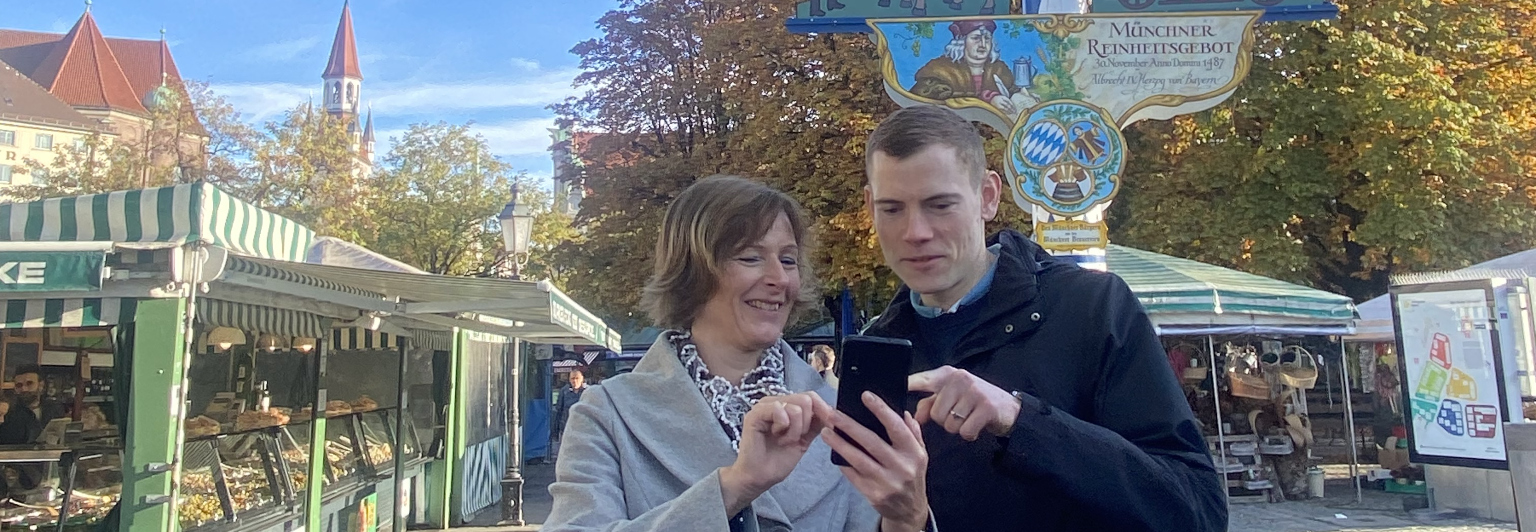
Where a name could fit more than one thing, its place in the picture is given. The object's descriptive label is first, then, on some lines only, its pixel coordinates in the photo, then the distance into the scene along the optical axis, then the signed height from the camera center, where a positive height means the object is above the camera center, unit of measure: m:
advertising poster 8.38 -0.02
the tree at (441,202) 33.78 +6.61
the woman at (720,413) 1.41 -0.03
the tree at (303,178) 29.17 +6.52
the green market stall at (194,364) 4.98 +0.31
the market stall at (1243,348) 9.70 +0.39
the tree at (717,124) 16.84 +5.02
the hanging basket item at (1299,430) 12.08 -0.63
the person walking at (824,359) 11.89 +0.37
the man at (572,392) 14.88 +0.07
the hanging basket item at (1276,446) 12.02 -0.81
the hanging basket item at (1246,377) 11.68 +0.02
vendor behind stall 6.82 +0.01
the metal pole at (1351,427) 11.56 -0.62
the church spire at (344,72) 120.75 +39.34
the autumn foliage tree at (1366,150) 15.14 +3.47
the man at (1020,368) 1.53 +0.03
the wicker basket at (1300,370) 11.84 +0.08
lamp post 12.05 +1.68
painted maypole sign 7.06 +2.23
